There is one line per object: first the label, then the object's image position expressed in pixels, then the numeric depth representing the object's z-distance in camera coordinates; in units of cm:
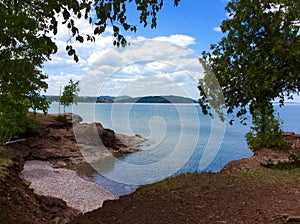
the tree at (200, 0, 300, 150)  1196
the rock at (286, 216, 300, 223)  513
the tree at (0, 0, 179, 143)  260
